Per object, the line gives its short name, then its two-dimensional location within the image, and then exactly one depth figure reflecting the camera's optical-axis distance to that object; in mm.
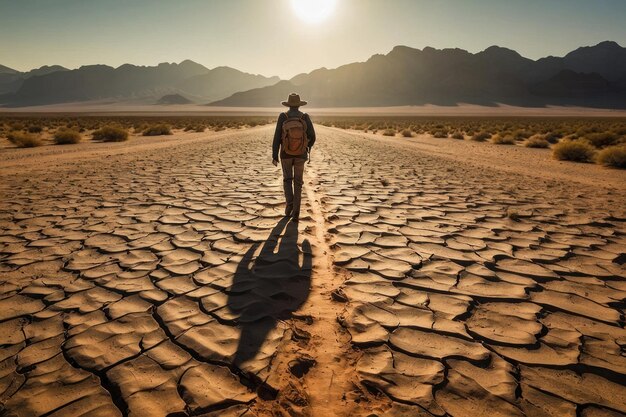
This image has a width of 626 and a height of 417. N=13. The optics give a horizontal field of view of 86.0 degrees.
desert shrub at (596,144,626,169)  10367
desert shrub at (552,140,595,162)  11896
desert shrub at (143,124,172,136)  22131
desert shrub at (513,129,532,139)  21391
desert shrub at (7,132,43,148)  13859
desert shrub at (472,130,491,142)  20931
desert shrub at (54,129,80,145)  15297
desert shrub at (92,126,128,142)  17500
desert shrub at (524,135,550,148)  17062
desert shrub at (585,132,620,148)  15633
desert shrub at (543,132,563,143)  19472
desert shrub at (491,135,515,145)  18259
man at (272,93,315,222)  4402
